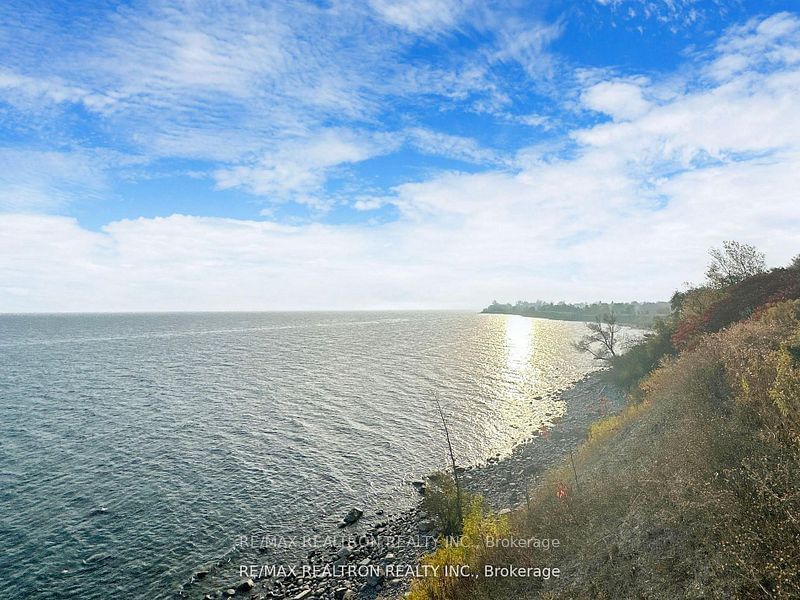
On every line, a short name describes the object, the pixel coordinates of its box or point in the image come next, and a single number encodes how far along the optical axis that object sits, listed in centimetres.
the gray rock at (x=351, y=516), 2814
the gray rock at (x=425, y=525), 2703
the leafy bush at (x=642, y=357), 4606
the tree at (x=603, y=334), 5941
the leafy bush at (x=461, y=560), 1562
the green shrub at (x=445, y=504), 2636
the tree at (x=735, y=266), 4162
